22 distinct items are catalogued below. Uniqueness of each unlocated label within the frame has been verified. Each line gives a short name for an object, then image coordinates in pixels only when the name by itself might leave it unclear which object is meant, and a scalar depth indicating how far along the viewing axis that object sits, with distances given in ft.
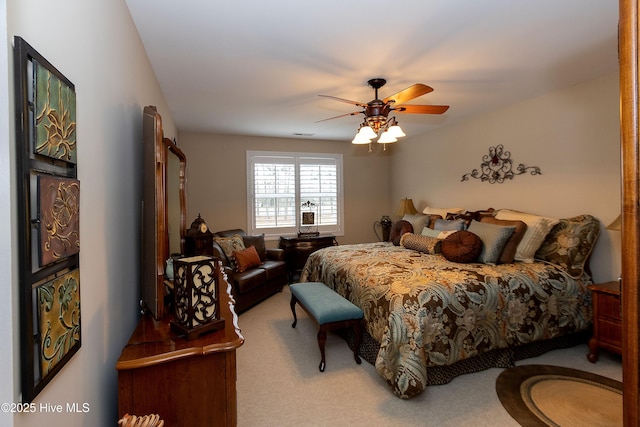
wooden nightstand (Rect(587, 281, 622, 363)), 8.21
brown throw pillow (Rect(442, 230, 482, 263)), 10.08
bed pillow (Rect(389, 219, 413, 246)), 14.82
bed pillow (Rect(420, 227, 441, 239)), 12.87
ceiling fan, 9.22
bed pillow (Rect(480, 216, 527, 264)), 10.08
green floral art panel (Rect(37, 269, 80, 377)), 2.55
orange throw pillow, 13.73
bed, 7.42
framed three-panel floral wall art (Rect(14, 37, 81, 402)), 2.33
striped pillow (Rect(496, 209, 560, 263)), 10.19
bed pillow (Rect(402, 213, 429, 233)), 14.65
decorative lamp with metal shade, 4.48
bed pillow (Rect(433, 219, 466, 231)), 12.68
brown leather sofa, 12.69
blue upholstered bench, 8.64
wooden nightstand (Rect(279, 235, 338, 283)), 17.65
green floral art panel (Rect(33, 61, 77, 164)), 2.53
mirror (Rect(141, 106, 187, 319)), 5.02
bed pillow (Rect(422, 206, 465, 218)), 14.49
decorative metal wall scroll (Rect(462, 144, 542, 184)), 12.51
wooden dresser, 3.92
